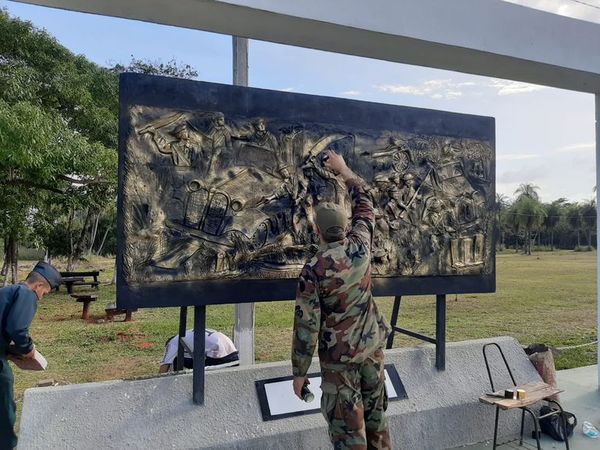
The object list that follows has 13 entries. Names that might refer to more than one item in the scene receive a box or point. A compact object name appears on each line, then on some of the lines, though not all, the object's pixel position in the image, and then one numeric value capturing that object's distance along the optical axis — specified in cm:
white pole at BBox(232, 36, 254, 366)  443
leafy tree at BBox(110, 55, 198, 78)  1278
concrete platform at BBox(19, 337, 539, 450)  284
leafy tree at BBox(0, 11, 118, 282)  629
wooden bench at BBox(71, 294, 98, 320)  998
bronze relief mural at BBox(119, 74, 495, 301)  294
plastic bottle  392
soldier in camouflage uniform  244
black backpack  380
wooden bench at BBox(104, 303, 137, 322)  989
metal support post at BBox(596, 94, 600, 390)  489
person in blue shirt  264
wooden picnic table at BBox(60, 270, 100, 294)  1396
